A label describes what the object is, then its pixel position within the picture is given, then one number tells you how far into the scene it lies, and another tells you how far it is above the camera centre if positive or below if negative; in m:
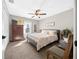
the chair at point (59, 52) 1.04 -0.64
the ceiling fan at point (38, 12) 2.81 +1.03
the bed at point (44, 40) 2.22 -0.63
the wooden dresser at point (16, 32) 3.99 -0.28
